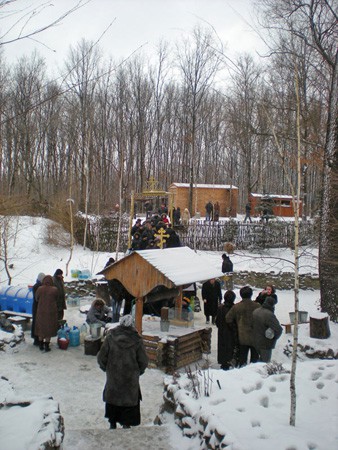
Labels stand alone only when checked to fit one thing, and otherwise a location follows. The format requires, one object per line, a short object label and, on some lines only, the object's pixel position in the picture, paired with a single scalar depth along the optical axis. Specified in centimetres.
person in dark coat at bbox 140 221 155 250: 1280
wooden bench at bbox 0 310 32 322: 1017
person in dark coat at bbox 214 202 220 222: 2660
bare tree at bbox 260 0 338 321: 1093
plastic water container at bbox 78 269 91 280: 1553
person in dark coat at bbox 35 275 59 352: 852
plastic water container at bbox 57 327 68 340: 885
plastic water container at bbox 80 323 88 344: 937
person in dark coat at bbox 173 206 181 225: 2388
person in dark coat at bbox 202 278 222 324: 1040
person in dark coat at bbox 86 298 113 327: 891
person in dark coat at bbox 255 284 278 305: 859
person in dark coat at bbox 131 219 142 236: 1400
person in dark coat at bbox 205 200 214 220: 2722
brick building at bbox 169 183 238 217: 3123
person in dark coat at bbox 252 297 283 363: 660
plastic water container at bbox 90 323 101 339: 858
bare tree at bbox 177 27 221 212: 3245
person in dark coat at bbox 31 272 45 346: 876
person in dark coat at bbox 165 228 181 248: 1279
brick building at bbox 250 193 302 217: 3002
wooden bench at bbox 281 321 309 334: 985
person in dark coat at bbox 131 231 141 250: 1281
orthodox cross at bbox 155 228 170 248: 1102
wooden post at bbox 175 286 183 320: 867
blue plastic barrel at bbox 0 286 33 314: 1041
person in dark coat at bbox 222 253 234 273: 1357
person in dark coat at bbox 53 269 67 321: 973
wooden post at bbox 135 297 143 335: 794
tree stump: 919
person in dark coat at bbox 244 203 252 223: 2586
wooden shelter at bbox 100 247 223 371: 762
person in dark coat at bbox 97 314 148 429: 462
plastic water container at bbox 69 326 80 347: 888
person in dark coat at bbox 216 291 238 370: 709
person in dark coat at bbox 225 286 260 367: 694
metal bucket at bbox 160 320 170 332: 812
